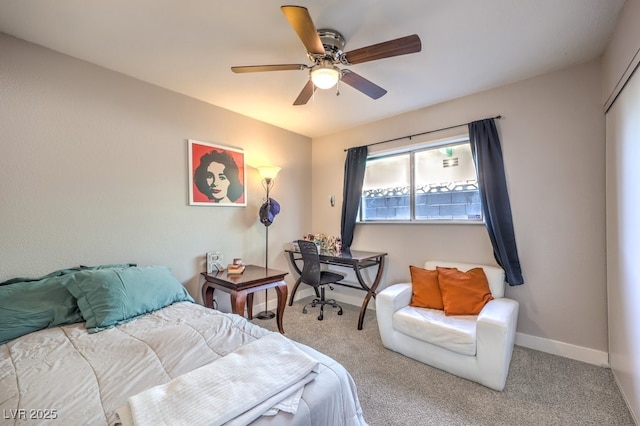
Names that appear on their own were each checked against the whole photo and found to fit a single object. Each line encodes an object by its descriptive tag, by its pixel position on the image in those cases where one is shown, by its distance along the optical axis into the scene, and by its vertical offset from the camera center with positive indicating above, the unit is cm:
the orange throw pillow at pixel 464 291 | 234 -75
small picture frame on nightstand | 293 -56
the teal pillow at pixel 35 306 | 153 -59
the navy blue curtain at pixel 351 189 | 366 +31
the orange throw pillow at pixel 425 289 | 251 -78
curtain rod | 263 +93
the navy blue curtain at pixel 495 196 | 249 +13
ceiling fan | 141 +100
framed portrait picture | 287 +44
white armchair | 186 -98
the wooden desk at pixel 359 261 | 302 -61
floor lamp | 327 +4
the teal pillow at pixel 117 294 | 169 -57
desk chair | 319 -78
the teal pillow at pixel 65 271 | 180 -44
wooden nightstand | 247 -74
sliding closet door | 155 -20
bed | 93 -71
